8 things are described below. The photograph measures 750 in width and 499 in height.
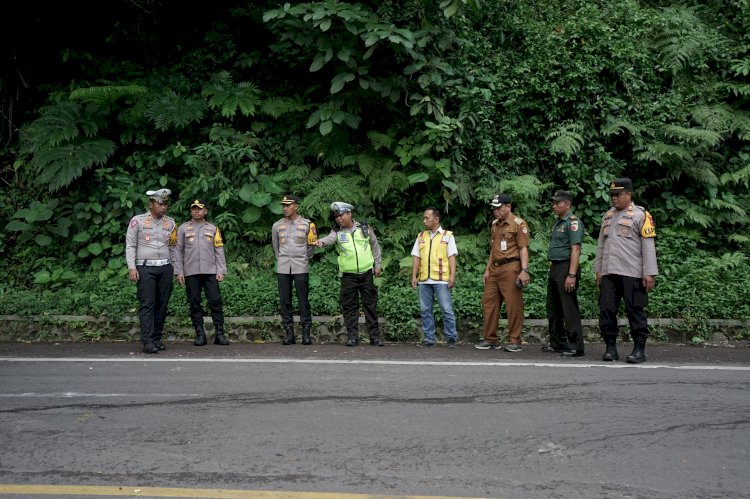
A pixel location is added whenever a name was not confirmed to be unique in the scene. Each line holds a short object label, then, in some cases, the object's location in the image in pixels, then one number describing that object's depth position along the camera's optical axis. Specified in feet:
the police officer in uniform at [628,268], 31.22
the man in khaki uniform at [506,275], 35.22
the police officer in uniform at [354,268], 37.22
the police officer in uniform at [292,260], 37.70
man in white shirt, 36.78
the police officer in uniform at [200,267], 37.63
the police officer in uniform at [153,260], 35.68
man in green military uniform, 33.19
